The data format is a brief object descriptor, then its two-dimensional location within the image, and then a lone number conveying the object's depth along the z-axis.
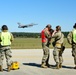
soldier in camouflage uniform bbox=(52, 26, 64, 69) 14.46
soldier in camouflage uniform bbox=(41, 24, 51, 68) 14.70
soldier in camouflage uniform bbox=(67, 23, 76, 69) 14.35
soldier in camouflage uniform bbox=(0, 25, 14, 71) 13.66
